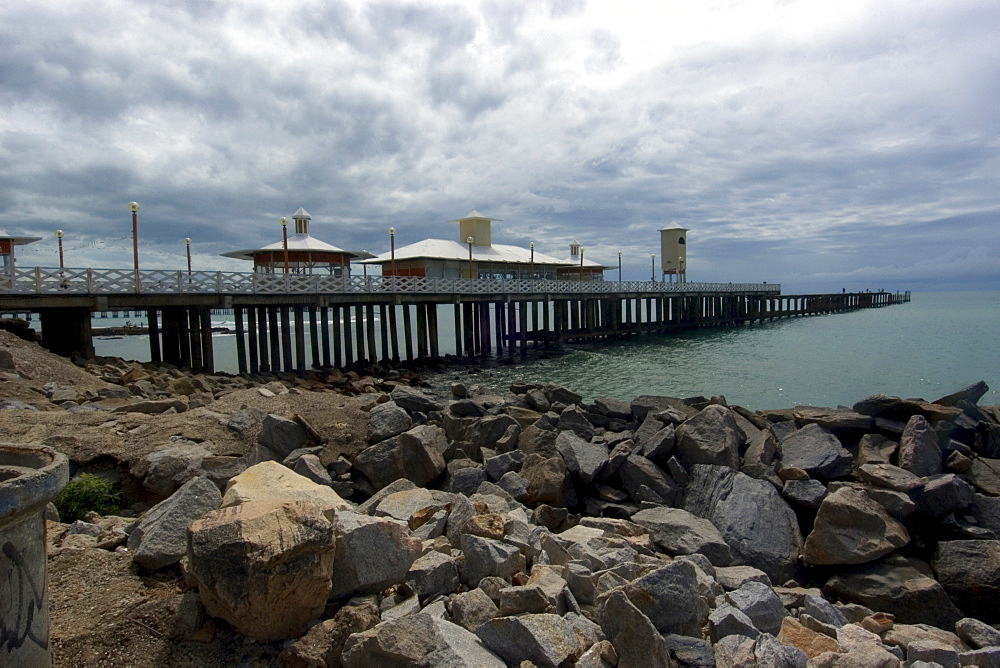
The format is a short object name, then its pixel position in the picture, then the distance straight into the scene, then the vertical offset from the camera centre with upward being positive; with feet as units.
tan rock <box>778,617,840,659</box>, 14.43 -8.56
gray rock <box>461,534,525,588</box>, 14.82 -6.44
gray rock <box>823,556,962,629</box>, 18.80 -9.74
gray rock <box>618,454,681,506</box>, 24.89 -7.71
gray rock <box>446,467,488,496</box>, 24.91 -7.47
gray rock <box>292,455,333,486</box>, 24.26 -6.63
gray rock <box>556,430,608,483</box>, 25.08 -6.81
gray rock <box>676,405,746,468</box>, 25.77 -6.38
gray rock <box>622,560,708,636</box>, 13.93 -7.12
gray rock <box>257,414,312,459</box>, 27.25 -5.78
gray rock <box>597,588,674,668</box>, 12.30 -7.10
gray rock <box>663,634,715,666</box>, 12.88 -7.75
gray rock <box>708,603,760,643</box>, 13.96 -7.78
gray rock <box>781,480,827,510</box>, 22.92 -7.80
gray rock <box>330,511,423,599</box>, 13.65 -5.82
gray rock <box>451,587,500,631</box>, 13.05 -6.78
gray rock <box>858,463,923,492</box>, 22.71 -7.32
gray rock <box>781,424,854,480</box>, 25.29 -7.09
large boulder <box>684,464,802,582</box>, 20.76 -8.33
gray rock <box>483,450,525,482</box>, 25.75 -7.06
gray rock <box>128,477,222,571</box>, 14.26 -5.36
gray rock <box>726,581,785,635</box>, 15.23 -8.06
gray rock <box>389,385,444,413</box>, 34.60 -5.68
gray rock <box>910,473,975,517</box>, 22.17 -7.77
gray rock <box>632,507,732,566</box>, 19.94 -8.19
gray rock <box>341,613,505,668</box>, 11.40 -6.65
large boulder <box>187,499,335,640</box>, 11.82 -5.16
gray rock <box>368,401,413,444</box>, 28.96 -5.76
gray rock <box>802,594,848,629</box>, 16.44 -8.90
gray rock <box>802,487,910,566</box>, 20.02 -8.31
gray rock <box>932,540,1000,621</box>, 19.60 -9.63
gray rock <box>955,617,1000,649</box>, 16.27 -9.60
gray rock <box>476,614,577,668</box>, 11.88 -6.89
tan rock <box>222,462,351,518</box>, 15.55 -5.00
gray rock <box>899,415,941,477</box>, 24.91 -6.81
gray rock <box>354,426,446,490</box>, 25.90 -6.84
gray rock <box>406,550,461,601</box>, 14.28 -6.61
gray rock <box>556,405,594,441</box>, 31.04 -6.49
